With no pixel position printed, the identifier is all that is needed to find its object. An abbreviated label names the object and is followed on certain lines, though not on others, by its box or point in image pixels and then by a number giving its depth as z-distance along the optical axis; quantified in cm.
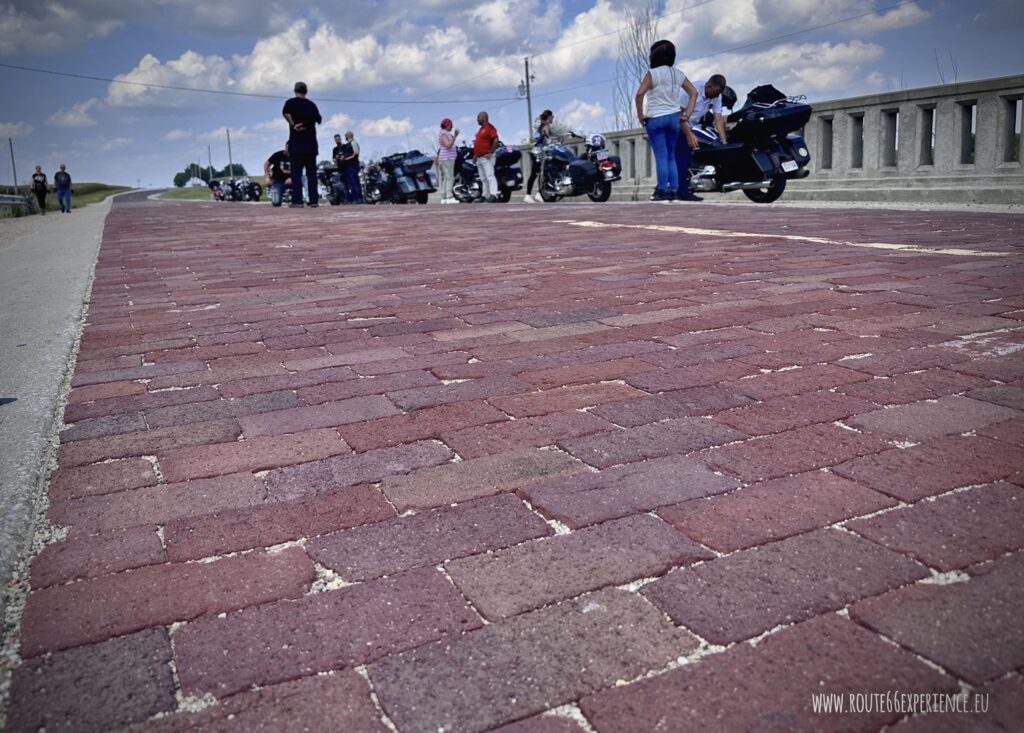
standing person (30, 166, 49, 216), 3366
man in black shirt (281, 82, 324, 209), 1608
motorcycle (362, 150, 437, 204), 2214
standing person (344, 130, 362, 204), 2178
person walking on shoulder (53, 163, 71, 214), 3181
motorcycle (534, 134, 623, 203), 1565
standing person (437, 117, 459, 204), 1931
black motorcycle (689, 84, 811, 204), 1057
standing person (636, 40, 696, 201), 1077
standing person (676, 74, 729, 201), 1131
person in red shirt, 1752
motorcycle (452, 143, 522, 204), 1838
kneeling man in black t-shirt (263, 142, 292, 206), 2222
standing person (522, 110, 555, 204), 1680
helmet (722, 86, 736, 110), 1182
